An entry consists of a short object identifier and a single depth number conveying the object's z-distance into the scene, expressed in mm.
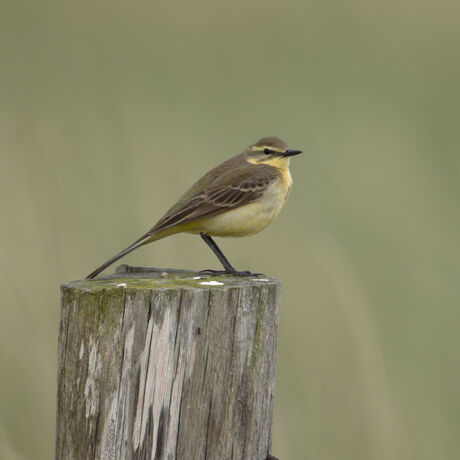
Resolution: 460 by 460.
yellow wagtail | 8594
